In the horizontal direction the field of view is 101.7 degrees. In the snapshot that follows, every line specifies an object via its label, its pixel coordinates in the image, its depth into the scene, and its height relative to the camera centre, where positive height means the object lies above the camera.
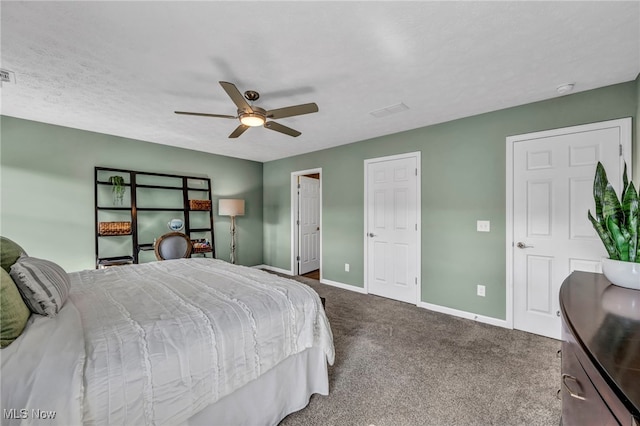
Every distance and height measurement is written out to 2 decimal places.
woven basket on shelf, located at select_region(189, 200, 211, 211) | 4.57 +0.11
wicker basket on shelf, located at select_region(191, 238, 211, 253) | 4.41 -0.60
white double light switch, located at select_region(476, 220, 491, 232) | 3.02 -0.20
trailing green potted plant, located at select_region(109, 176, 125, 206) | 3.78 +0.35
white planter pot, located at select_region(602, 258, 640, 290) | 1.21 -0.31
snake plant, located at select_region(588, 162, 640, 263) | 1.30 -0.06
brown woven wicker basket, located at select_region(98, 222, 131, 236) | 3.66 -0.24
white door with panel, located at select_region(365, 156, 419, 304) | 3.64 -0.26
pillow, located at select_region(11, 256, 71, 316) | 1.24 -0.38
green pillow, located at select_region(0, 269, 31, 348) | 0.94 -0.39
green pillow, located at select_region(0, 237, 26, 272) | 1.35 -0.22
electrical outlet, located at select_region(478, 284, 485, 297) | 3.06 -0.96
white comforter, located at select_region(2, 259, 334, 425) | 0.90 -0.58
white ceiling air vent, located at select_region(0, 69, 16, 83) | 2.16 +1.16
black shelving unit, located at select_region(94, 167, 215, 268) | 3.72 +0.05
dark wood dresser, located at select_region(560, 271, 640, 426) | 0.59 -0.39
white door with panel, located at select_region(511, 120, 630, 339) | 2.44 -0.03
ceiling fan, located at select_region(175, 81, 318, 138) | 2.03 +0.85
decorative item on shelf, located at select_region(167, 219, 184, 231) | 4.29 -0.22
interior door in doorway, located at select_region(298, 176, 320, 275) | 5.34 -0.28
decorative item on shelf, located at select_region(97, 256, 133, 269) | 3.55 -0.69
